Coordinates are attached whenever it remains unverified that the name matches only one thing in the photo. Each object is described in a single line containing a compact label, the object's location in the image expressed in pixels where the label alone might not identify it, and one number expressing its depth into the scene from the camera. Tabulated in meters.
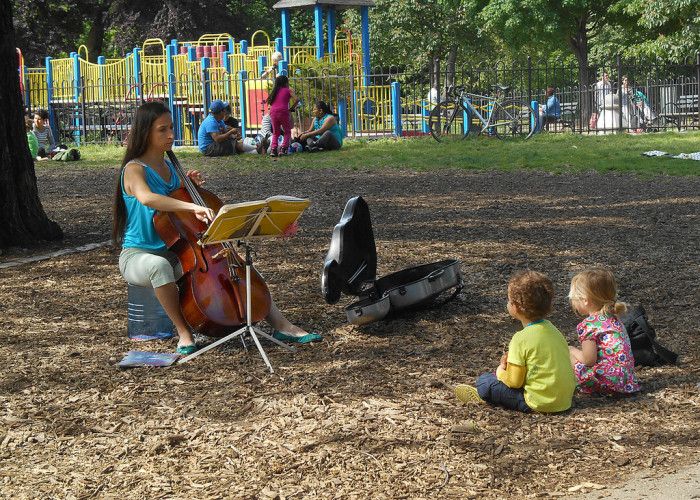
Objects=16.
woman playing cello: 5.93
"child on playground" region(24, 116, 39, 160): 19.77
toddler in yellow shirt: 4.81
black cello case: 6.29
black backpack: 5.48
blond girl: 5.05
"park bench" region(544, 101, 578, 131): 25.06
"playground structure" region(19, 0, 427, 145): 23.20
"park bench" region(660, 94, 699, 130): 24.17
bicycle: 21.91
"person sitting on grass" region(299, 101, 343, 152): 19.70
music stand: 5.29
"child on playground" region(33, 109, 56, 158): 20.95
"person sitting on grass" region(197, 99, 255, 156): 19.31
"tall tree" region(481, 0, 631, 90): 33.75
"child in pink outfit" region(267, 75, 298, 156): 18.95
